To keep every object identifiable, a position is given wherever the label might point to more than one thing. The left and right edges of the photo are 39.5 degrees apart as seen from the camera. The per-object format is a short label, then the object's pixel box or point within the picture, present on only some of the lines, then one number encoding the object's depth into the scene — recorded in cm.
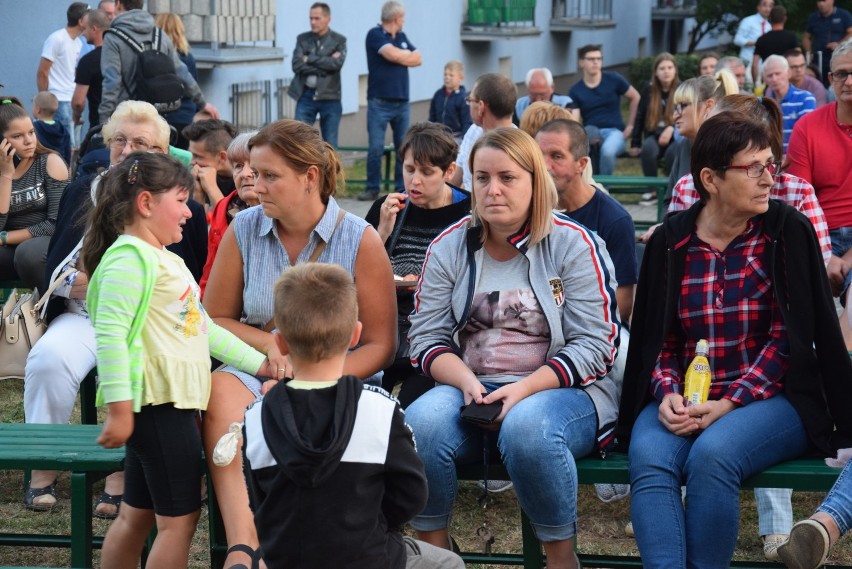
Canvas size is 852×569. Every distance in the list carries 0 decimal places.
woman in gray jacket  362
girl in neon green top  333
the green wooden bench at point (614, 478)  356
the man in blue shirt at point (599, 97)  1245
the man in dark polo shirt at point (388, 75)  1309
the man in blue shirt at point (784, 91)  1019
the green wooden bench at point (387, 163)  1251
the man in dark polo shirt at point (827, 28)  1698
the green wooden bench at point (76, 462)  371
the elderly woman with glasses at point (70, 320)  470
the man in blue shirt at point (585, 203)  471
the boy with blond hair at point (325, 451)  274
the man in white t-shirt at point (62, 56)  1129
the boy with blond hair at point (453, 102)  1316
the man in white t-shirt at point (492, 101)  734
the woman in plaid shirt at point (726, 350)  346
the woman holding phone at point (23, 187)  586
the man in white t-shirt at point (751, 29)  1739
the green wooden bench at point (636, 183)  962
